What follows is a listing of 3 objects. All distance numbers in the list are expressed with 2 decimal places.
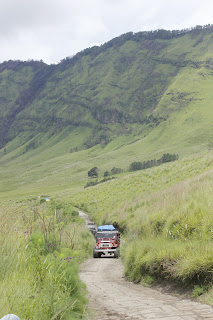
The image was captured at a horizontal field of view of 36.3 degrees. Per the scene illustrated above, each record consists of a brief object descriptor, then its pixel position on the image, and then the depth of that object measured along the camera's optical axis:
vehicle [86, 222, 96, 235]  37.53
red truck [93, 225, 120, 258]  24.16
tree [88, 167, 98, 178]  179.01
